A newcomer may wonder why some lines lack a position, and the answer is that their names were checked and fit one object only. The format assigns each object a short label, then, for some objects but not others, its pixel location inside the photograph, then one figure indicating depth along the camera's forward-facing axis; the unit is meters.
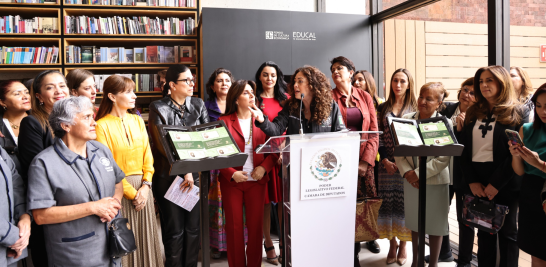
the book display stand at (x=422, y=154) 1.91
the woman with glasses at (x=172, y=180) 2.57
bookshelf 5.06
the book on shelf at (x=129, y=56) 5.31
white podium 1.91
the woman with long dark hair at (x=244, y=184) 2.50
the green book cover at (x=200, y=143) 1.55
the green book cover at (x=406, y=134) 1.93
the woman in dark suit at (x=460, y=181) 2.63
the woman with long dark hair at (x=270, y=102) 2.98
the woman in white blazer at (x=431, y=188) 2.61
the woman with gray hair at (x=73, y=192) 1.66
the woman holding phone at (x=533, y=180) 1.98
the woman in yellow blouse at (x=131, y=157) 2.35
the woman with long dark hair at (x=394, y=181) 2.98
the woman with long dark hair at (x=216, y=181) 3.19
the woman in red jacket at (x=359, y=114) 2.81
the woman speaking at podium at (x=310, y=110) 2.50
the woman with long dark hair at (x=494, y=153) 2.31
